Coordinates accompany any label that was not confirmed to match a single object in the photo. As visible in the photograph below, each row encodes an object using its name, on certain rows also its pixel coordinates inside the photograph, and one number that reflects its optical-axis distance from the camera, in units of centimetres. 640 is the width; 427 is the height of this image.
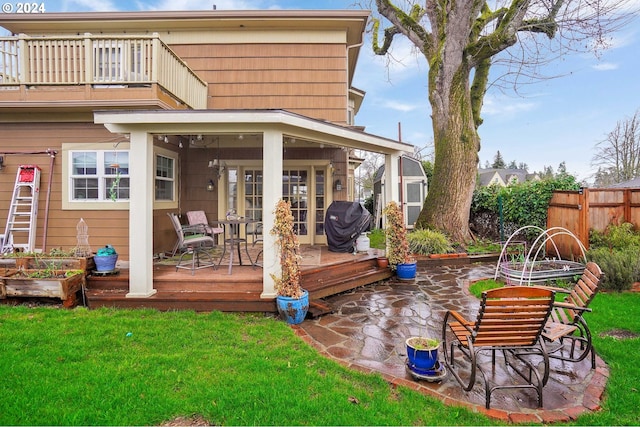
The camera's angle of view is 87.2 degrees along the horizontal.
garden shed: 1373
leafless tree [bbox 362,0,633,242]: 827
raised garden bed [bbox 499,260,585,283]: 588
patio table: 532
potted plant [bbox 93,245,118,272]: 518
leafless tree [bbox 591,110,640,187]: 2278
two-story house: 466
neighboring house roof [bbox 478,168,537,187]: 3819
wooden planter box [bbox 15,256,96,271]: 508
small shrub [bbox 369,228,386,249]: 943
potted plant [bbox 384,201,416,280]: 653
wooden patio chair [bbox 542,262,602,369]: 308
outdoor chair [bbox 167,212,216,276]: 535
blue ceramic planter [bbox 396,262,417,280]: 661
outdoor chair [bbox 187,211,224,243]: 649
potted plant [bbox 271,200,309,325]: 429
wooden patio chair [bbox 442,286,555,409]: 259
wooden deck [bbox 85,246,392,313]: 464
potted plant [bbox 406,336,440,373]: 287
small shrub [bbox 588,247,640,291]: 545
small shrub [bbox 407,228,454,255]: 828
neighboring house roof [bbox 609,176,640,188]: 1277
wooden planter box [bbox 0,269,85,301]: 464
